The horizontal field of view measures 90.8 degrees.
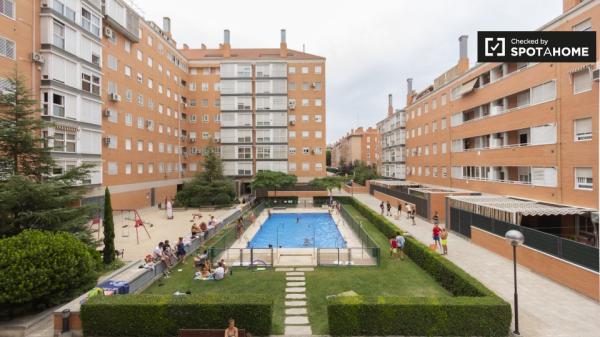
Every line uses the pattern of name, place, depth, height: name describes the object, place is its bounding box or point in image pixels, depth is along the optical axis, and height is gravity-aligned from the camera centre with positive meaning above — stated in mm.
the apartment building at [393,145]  52062 +3984
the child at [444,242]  17328 -4460
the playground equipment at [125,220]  22738 -5148
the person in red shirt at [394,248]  17609 -4942
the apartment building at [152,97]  22828 +8766
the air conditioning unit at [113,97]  32719 +8088
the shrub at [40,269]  9398 -3373
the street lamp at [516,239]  9058 -2316
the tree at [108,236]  15562 -3559
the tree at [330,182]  45688 -2331
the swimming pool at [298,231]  24531 -6158
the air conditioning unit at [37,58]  21906 +8377
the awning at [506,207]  17109 -2677
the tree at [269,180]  43812 -1843
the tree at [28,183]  12234 -550
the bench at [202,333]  8656 -4823
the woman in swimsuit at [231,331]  8312 -4591
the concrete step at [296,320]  10125 -5327
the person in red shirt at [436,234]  18016 -4151
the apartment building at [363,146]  107500 +7785
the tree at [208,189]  39000 -2719
